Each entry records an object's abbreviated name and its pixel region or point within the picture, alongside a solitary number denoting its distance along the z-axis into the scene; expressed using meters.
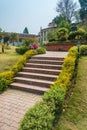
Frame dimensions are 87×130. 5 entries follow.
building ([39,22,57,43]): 21.98
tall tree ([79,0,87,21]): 19.30
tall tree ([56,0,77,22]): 20.03
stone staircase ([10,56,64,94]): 4.08
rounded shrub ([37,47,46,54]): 6.40
